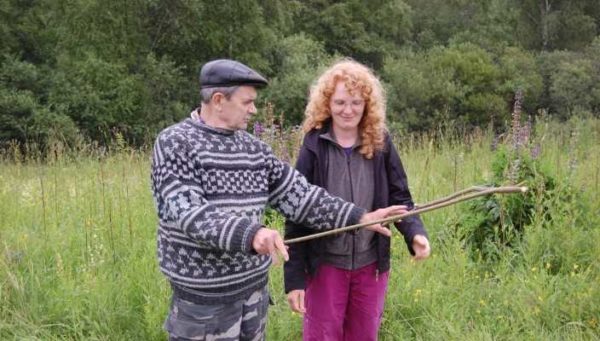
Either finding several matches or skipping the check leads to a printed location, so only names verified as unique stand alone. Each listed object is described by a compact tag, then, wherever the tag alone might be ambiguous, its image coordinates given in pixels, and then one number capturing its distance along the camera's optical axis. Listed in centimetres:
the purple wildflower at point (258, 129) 485
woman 252
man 196
